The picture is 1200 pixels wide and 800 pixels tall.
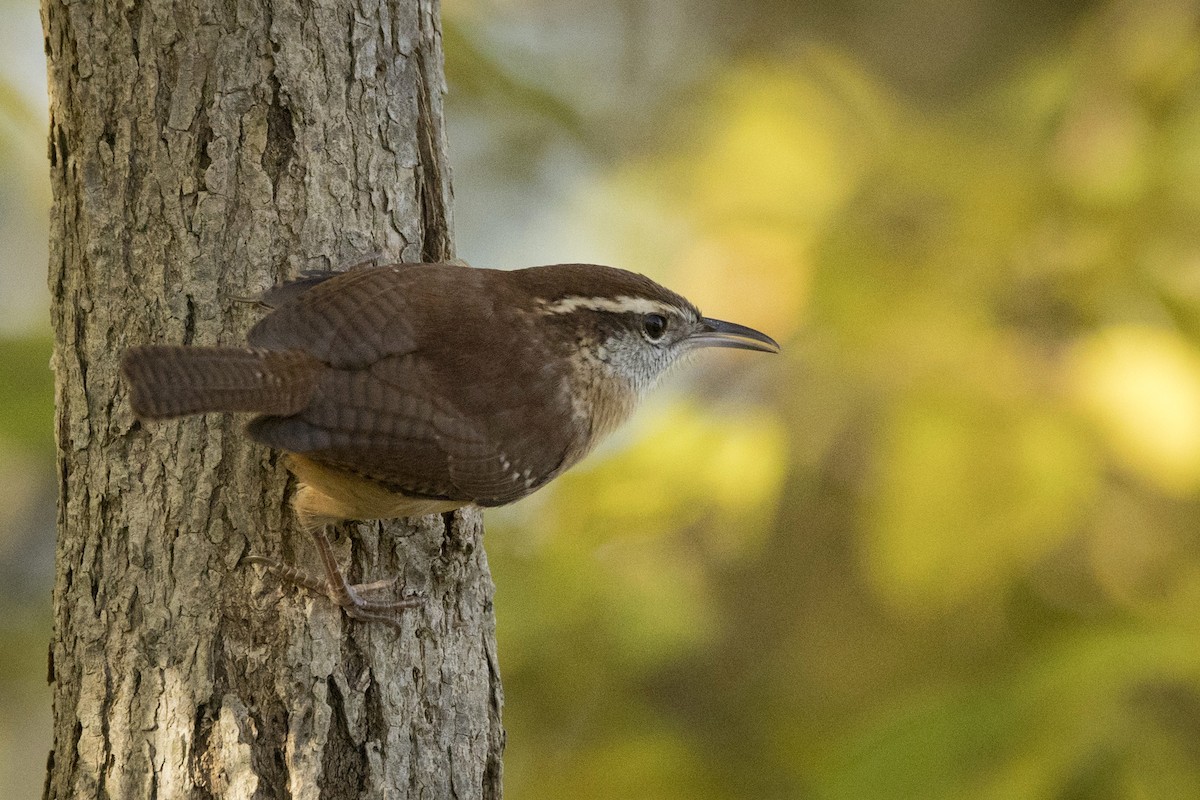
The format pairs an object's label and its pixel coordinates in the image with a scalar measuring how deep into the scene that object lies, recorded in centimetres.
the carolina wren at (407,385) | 445
